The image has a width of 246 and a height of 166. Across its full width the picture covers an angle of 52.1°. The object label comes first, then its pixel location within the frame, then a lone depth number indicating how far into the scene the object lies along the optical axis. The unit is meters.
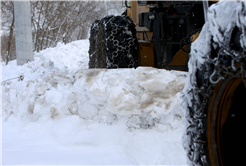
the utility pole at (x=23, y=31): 8.13
